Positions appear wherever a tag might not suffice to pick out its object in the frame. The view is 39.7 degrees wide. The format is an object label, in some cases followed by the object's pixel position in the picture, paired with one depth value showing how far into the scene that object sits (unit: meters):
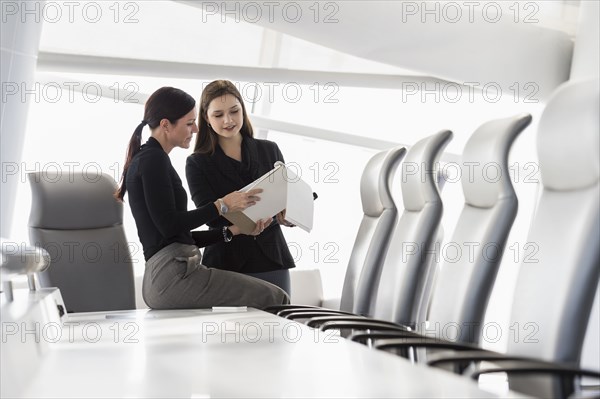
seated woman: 3.64
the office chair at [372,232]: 4.48
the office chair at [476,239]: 2.90
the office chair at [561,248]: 2.27
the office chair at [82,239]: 4.61
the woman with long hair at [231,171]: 4.46
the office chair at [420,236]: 3.73
